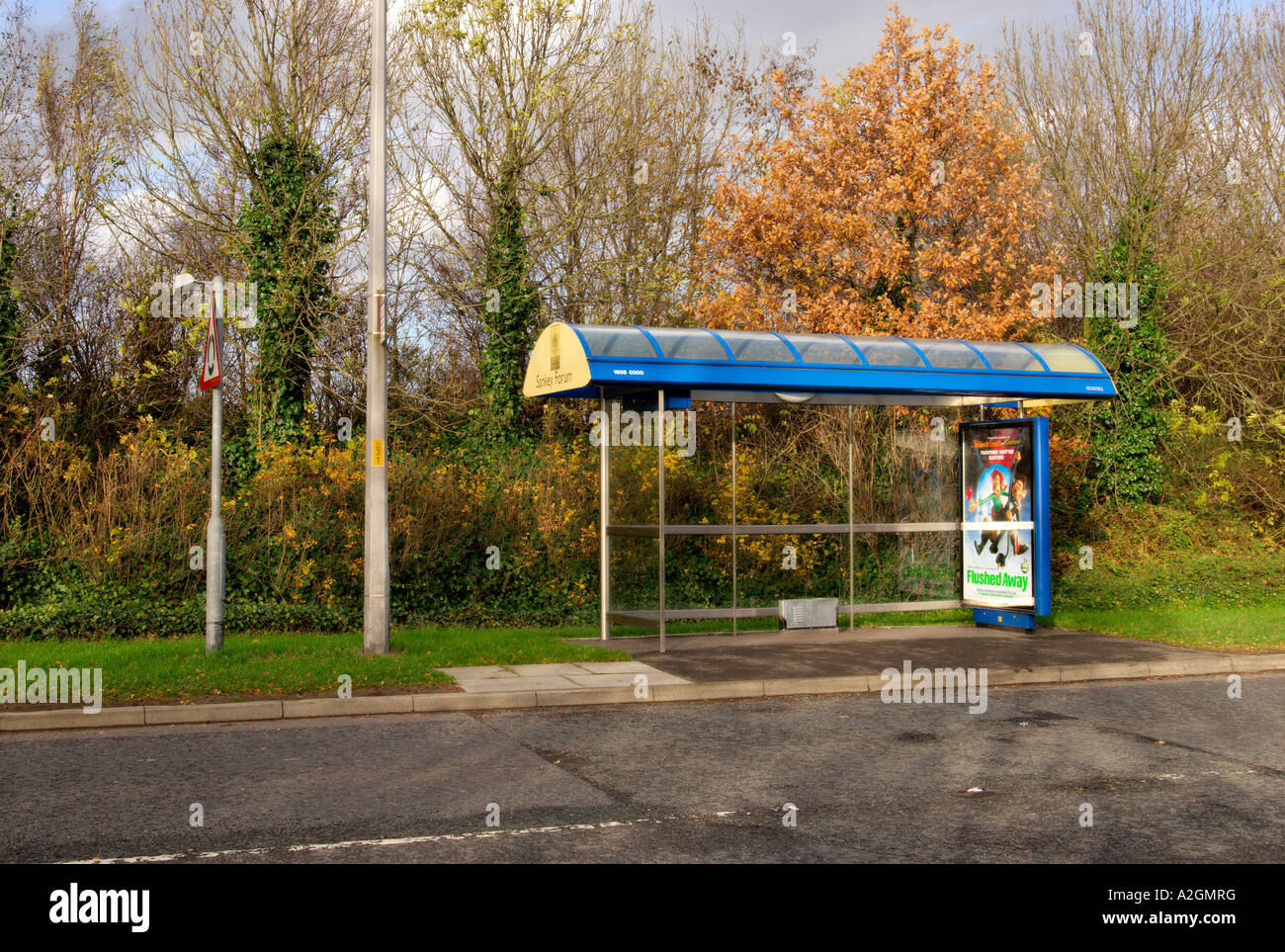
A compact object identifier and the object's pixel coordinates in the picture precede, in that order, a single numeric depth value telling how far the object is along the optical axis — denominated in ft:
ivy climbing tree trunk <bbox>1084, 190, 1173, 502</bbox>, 69.62
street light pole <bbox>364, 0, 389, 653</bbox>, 37.45
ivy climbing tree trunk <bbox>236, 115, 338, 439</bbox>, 61.11
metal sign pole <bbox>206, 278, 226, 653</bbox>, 35.17
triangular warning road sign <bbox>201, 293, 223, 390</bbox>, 34.83
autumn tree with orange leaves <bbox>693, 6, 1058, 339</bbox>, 70.28
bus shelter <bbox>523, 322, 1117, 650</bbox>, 39.40
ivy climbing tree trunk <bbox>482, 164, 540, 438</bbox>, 67.36
